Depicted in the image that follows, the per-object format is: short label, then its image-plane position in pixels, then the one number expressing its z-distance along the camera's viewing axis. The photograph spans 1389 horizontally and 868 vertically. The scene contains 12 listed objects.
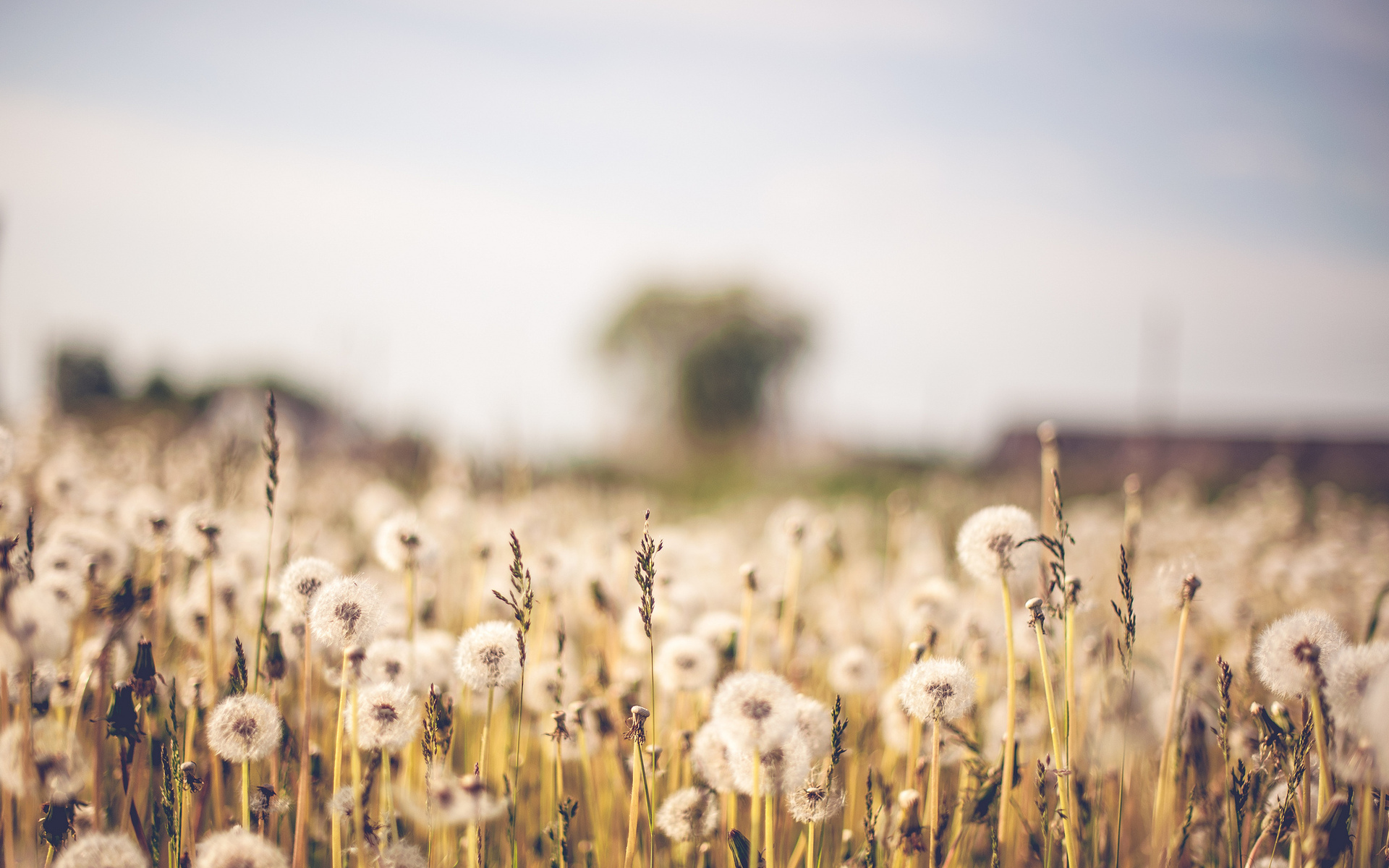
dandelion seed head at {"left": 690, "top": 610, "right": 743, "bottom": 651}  1.31
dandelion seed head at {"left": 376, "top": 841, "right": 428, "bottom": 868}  1.12
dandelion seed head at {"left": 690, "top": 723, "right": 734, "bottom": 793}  1.16
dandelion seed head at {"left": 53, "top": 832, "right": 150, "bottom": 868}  1.06
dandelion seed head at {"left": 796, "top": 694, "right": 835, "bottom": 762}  1.18
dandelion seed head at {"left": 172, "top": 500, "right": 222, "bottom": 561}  1.21
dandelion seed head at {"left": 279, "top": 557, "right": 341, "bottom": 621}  1.17
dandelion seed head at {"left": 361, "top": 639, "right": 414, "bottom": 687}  1.23
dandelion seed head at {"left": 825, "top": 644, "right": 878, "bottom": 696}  1.37
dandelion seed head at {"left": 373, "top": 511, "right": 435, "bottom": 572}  1.27
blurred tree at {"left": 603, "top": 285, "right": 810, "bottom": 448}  29.94
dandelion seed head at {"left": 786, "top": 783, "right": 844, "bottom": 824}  1.13
